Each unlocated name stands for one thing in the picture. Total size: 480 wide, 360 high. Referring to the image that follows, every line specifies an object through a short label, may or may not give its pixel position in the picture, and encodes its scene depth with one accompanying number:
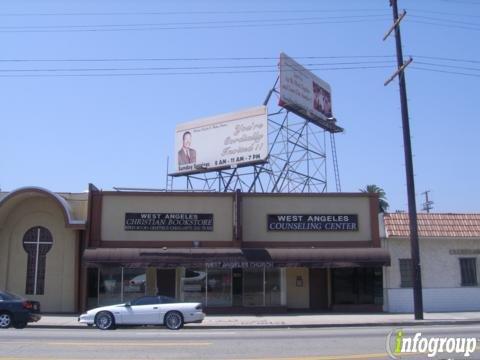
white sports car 20.92
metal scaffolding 37.19
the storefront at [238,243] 28.27
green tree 63.60
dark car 20.91
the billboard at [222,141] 36.12
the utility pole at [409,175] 24.33
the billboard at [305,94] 36.22
